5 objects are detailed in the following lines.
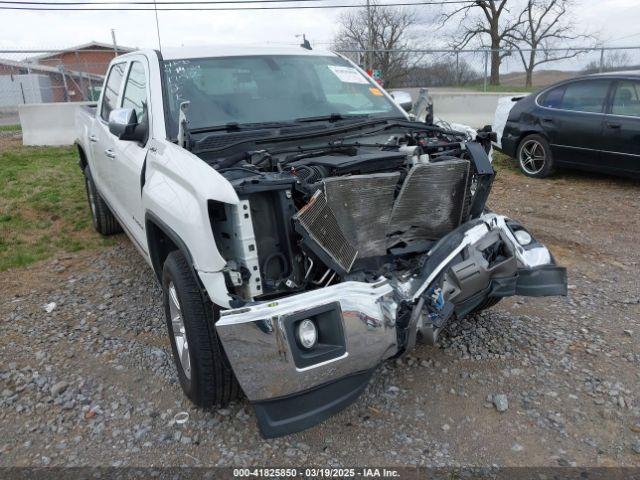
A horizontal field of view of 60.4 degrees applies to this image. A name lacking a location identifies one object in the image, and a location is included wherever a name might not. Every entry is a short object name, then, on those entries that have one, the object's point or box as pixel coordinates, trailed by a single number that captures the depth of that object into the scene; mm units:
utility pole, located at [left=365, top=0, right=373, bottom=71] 20802
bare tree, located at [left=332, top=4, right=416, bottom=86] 38062
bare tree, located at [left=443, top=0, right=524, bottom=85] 32875
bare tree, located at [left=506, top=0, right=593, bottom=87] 33562
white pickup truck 2375
